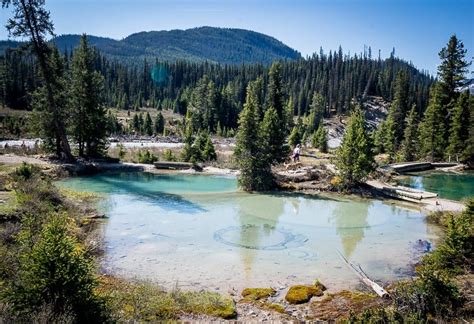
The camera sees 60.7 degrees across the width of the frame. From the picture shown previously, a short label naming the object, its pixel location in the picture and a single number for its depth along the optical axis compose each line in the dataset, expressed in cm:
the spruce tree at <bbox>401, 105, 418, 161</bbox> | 5578
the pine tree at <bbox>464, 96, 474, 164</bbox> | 4625
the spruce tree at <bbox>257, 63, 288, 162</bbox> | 3550
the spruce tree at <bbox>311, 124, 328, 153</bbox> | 6303
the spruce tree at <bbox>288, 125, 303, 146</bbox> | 5784
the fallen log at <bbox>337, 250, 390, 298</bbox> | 1322
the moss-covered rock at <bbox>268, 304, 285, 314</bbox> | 1245
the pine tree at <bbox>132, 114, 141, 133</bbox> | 9712
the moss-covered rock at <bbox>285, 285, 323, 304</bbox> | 1330
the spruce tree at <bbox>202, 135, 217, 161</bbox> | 4420
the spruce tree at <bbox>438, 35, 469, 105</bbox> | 5491
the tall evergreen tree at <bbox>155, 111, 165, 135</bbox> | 9975
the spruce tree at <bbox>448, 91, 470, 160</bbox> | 4925
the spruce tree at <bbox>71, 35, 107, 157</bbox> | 3869
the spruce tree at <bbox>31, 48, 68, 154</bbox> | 3641
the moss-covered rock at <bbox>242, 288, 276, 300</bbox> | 1353
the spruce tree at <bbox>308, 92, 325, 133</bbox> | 11444
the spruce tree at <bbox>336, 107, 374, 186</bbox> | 3142
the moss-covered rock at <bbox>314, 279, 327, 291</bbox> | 1434
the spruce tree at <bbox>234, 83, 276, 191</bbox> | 3184
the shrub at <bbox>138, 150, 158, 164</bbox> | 4219
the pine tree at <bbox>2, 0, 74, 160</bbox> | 3350
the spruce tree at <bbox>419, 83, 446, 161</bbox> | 5243
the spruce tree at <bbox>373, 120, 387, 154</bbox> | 6531
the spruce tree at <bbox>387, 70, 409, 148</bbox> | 7219
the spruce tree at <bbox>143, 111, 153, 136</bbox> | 9419
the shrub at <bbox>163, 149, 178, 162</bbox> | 4394
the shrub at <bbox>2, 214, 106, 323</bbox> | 941
